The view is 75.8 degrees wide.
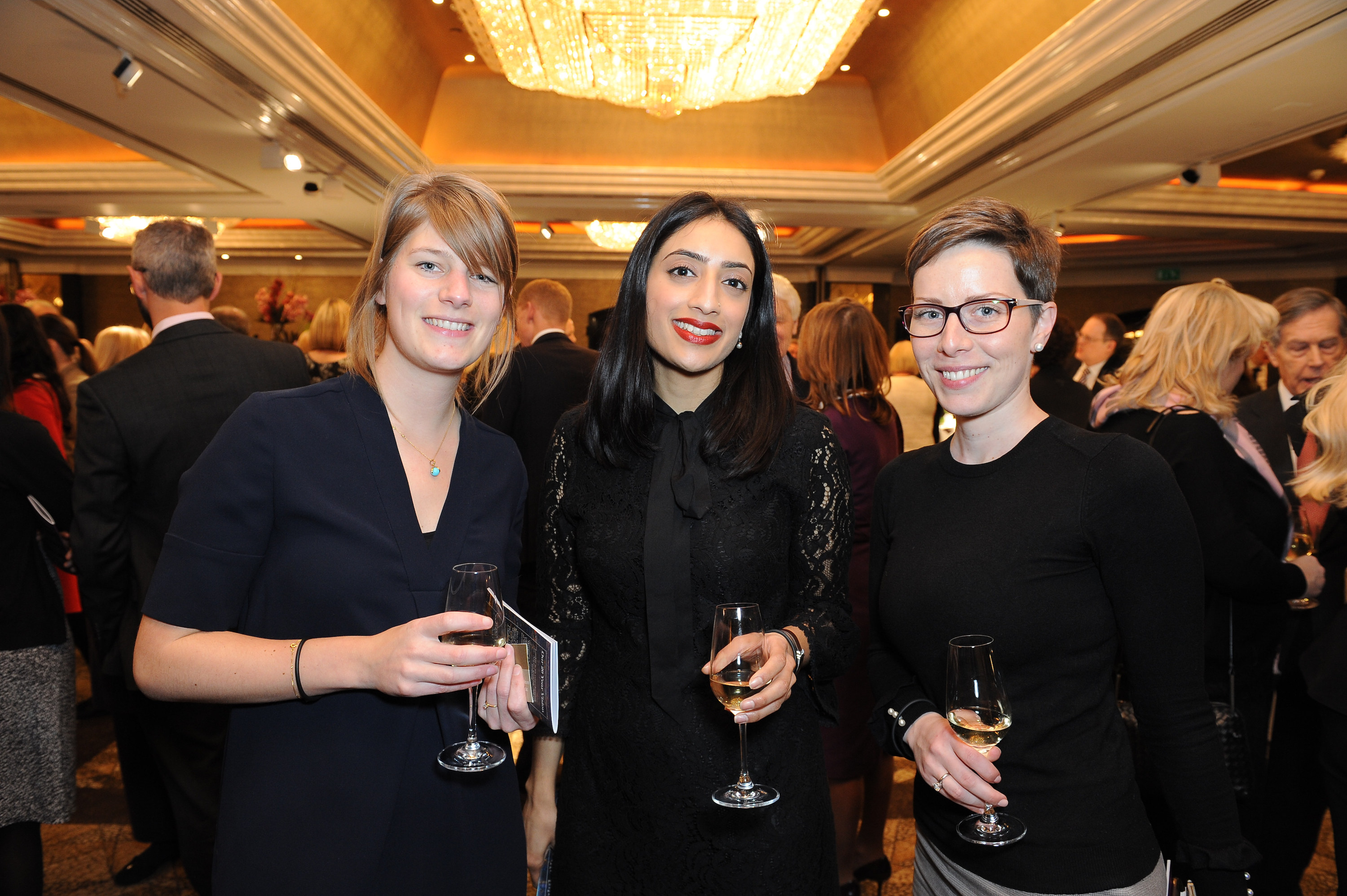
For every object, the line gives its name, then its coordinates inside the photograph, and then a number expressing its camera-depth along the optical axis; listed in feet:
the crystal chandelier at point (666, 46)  15.03
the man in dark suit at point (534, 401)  12.41
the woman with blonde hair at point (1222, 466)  7.21
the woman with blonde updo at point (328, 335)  15.26
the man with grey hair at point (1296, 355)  11.38
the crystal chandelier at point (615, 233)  28.94
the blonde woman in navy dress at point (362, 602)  4.11
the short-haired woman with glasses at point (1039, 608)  4.23
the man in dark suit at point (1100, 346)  20.56
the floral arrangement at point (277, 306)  23.15
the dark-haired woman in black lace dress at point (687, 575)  5.00
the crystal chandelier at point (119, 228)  29.76
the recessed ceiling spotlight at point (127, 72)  14.46
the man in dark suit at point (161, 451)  8.78
